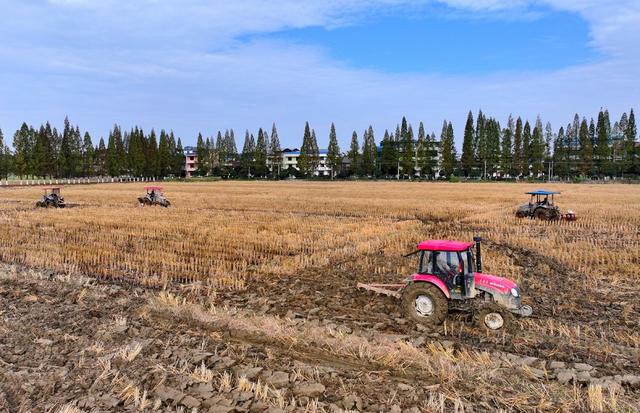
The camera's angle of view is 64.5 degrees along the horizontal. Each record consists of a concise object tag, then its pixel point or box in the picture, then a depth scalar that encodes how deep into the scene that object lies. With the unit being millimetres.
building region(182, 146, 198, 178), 140250
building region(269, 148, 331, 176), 129325
